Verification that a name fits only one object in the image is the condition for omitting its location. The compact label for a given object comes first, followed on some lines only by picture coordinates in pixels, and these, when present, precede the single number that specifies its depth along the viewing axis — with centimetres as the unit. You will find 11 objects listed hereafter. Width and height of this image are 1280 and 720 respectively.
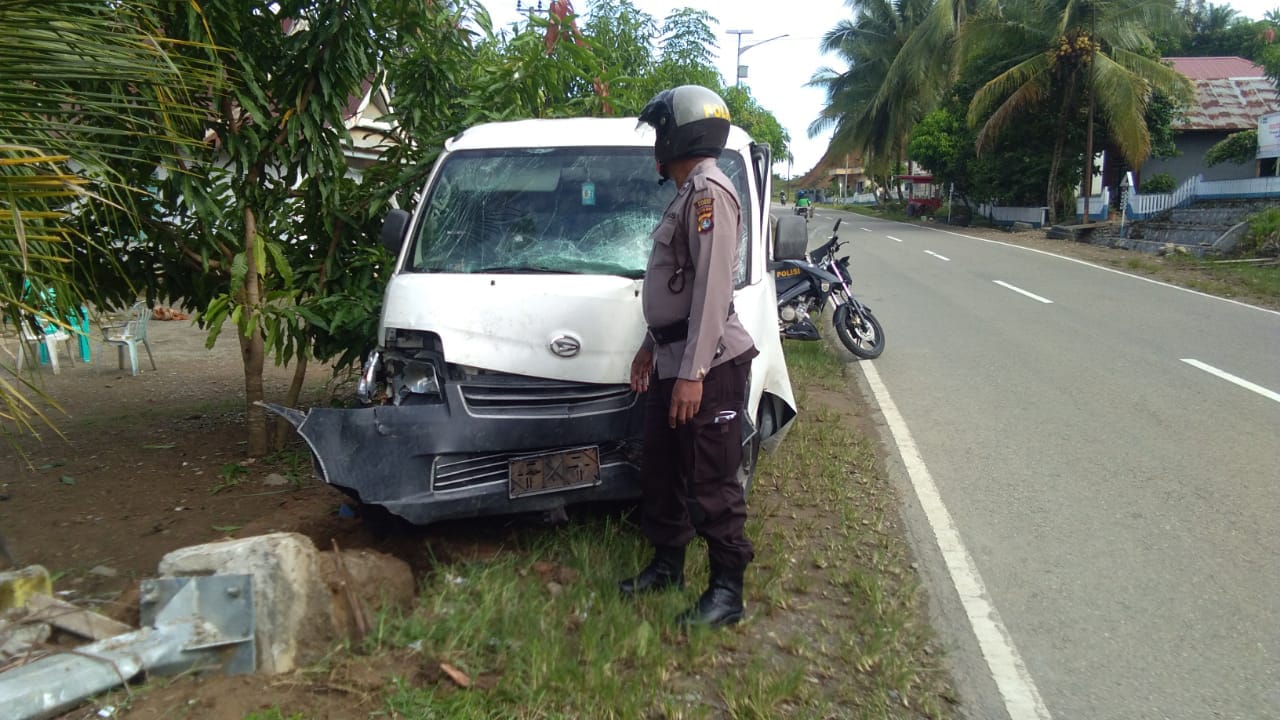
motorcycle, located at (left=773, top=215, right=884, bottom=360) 985
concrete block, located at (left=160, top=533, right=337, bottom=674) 330
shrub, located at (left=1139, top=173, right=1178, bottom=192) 3272
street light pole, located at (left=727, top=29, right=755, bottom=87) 3105
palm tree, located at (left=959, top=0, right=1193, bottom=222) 2734
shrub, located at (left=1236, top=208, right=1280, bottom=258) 1884
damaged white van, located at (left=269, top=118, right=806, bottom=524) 394
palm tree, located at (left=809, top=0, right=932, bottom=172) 4312
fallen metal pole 308
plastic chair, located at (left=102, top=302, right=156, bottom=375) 984
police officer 357
